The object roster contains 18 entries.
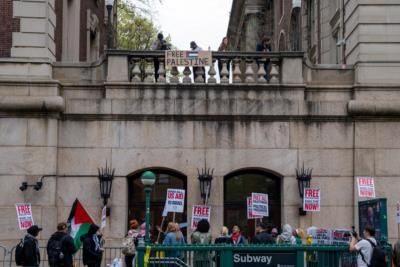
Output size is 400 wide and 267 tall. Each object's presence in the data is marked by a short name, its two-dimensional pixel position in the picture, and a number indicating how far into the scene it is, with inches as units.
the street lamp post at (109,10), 873.9
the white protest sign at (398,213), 736.7
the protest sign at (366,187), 748.0
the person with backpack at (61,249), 617.0
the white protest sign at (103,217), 758.5
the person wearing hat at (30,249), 634.8
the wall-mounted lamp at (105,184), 784.3
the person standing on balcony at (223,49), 822.5
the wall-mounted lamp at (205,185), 791.1
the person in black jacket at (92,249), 632.4
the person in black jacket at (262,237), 633.0
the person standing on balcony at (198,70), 819.3
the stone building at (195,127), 787.4
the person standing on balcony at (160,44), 917.2
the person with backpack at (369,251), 536.4
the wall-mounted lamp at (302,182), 792.3
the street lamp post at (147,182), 654.5
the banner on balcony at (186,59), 812.0
